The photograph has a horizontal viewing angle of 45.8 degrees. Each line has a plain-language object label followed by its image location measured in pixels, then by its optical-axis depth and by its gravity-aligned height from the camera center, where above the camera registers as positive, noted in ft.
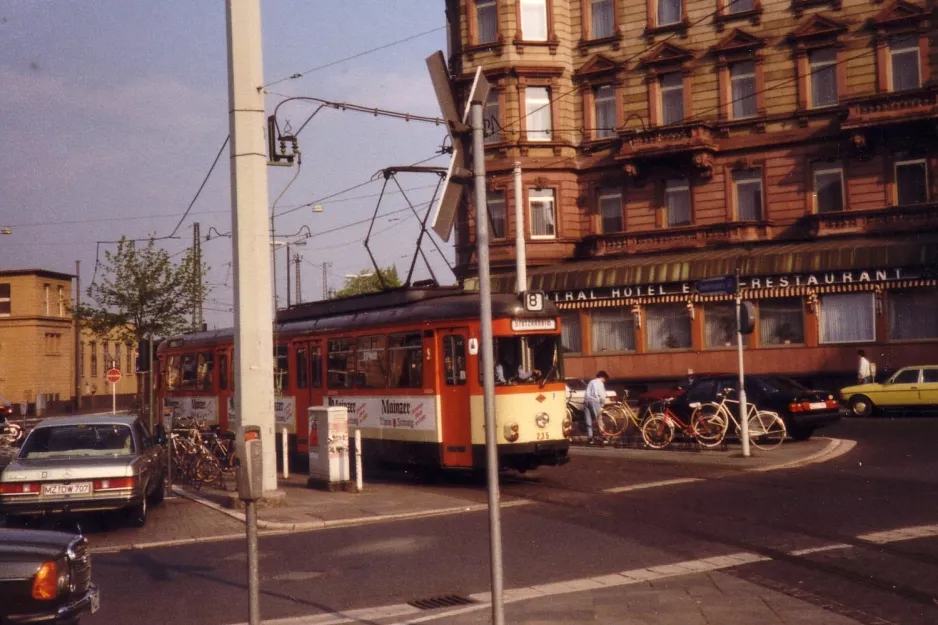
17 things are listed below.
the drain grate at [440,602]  30.50 -6.33
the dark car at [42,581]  21.83 -3.84
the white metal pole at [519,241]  94.10 +11.34
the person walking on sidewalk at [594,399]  84.89 -2.31
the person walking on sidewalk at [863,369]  109.09 -1.03
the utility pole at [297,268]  228.26 +24.18
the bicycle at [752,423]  72.84 -3.95
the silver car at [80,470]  45.57 -3.39
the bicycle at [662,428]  75.46 -4.22
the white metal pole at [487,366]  21.34 +0.14
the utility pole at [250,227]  51.65 +7.31
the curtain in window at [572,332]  132.36 +4.57
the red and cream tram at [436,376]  58.13 -0.05
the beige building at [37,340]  218.79 +10.06
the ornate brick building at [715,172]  114.01 +21.67
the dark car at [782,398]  76.64 -2.53
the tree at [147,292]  133.80 +11.39
